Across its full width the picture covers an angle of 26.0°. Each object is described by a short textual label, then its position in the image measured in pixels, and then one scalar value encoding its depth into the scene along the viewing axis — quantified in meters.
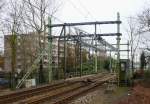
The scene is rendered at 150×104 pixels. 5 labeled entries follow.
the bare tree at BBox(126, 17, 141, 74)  53.28
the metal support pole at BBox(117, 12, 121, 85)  30.35
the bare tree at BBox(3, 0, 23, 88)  38.69
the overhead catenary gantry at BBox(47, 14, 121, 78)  32.27
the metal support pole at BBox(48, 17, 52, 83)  34.73
